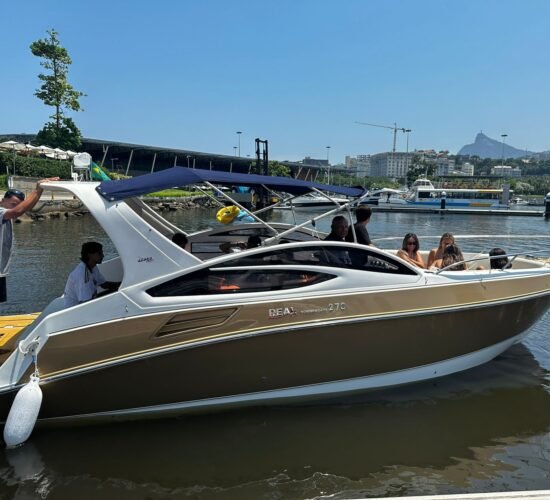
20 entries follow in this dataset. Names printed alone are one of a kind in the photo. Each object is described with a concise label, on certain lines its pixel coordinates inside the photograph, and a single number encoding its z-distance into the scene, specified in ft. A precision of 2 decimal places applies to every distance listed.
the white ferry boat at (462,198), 173.78
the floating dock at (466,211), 156.15
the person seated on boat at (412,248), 20.75
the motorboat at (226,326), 13.76
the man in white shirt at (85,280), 15.65
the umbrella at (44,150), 99.13
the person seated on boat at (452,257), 19.53
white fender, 12.92
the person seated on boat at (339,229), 18.11
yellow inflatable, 20.84
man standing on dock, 15.15
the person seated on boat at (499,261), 19.42
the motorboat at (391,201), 178.50
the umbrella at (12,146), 122.83
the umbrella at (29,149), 115.34
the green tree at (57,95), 138.31
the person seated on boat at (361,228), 19.04
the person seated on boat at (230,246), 20.74
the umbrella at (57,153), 79.41
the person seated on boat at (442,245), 20.88
